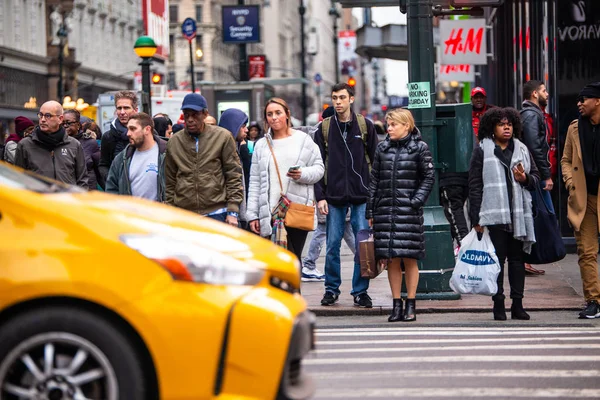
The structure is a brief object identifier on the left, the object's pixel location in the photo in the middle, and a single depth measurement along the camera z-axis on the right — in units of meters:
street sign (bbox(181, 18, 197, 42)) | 48.50
